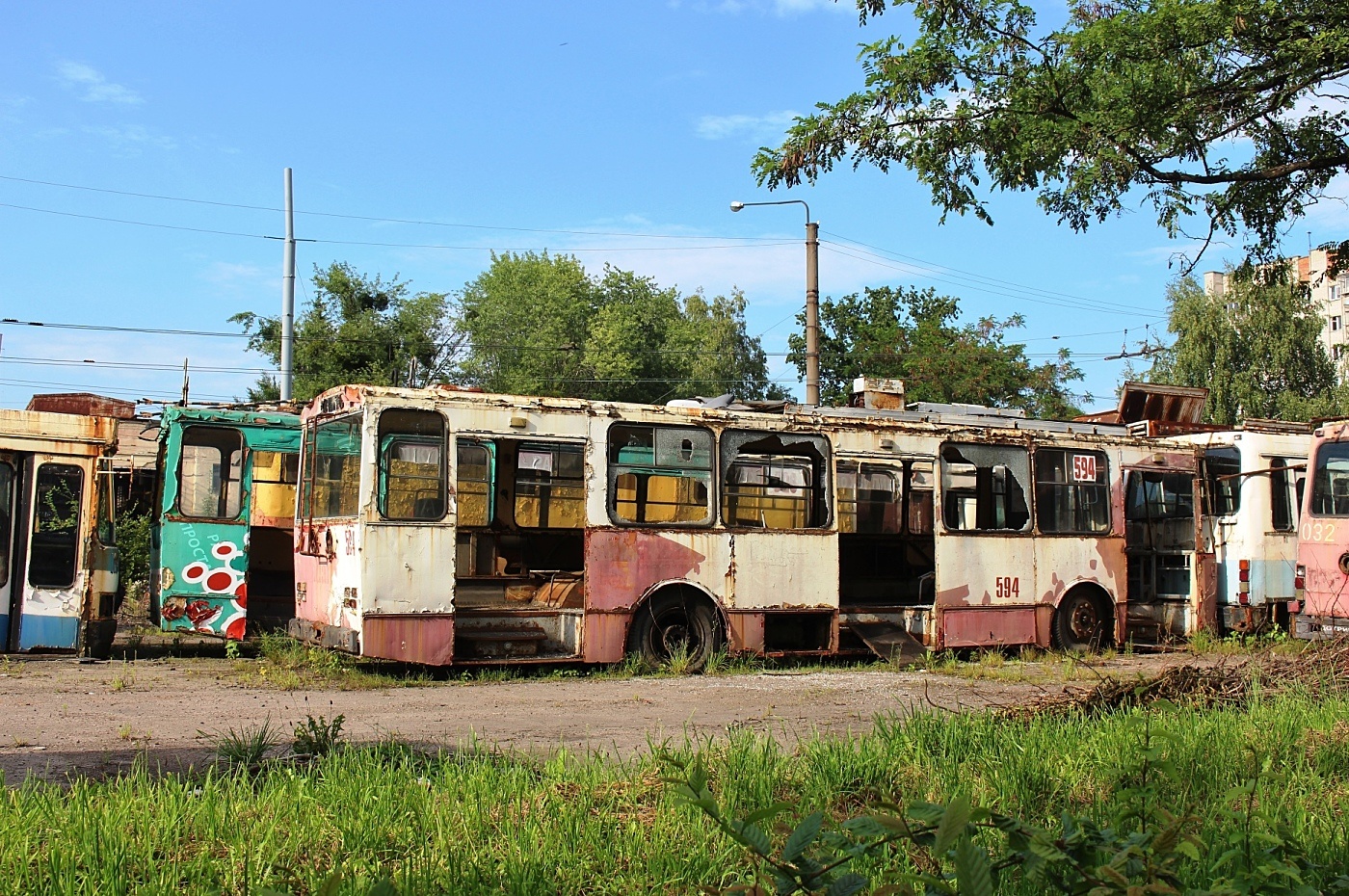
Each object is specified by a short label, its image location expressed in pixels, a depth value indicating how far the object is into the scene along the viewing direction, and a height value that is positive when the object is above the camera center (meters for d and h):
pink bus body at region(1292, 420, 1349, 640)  13.71 +0.05
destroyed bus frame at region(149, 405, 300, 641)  13.96 +0.07
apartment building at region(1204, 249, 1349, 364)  78.38 +15.72
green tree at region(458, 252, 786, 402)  64.12 +10.81
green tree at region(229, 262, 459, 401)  44.56 +7.35
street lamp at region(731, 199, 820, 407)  24.05 +4.62
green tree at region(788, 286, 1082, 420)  47.09 +7.45
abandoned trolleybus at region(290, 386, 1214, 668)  11.46 +0.06
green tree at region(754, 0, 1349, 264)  10.36 +4.05
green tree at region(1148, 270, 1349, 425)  45.38 +7.16
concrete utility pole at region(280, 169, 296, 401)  24.20 +4.54
